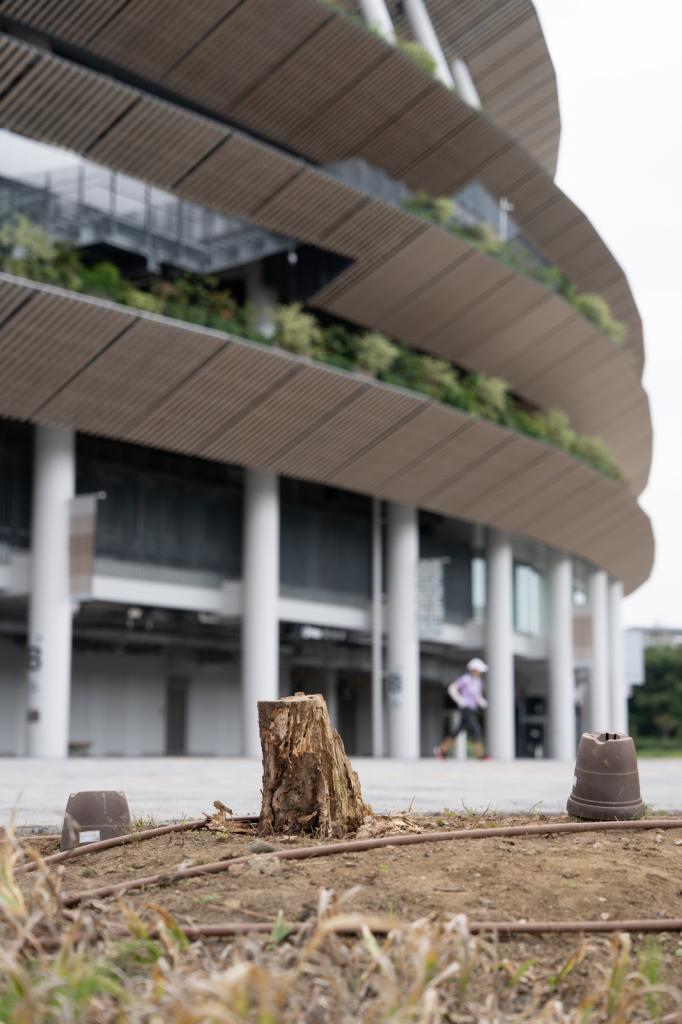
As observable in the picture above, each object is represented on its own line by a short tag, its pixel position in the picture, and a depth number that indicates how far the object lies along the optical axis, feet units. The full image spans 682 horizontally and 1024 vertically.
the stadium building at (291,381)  75.10
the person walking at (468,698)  73.82
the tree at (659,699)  270.46
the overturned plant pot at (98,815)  18.70
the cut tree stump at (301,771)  18.88
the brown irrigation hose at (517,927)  12.73
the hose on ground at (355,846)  14.23
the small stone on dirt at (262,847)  17.13
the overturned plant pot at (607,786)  21.13
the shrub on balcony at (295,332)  84.17
